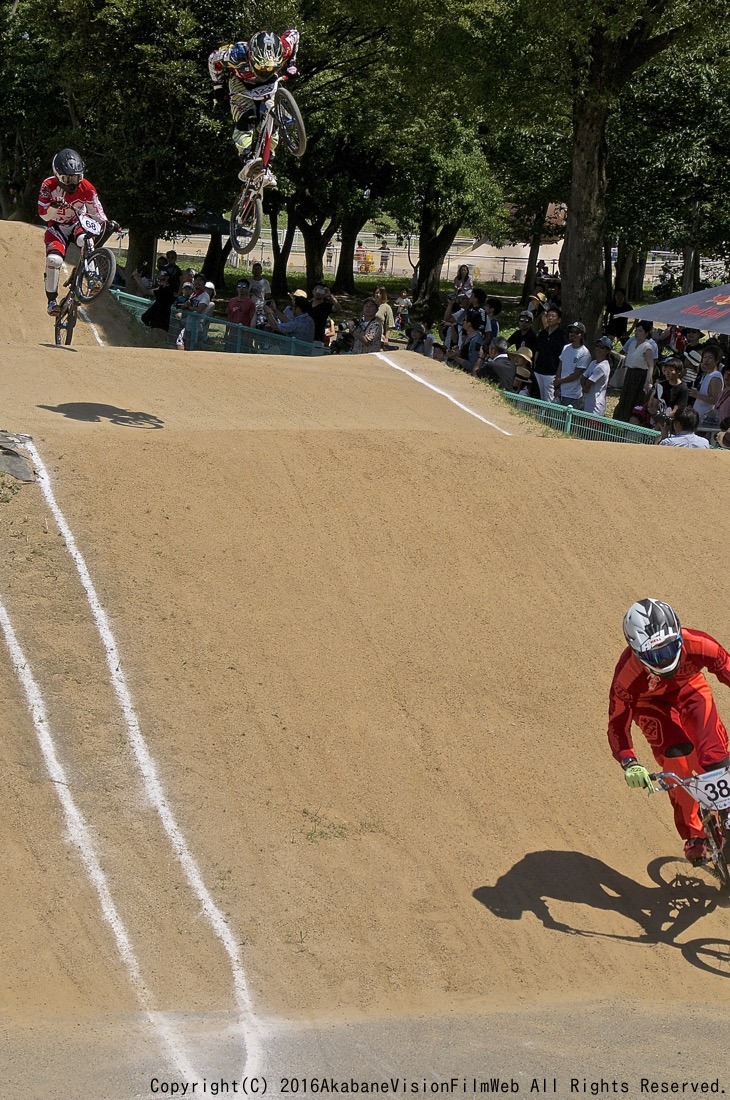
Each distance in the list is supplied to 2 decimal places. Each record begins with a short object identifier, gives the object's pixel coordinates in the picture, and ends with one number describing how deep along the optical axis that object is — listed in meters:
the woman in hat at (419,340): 21.30
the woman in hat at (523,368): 18.69
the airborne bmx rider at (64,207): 15.10
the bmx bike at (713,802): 7.98
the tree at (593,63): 20.92
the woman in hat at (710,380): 16.62
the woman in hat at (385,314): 20.51
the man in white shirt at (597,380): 17.55
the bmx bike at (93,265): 15.19
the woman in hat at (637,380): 18.77
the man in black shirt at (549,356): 18.78
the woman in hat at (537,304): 24.51
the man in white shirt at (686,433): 14.98
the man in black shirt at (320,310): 21.12
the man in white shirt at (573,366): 17.89
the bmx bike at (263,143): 12.59
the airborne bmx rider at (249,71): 12.22
